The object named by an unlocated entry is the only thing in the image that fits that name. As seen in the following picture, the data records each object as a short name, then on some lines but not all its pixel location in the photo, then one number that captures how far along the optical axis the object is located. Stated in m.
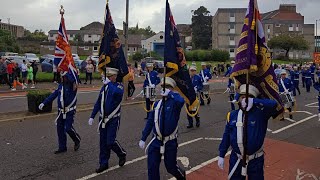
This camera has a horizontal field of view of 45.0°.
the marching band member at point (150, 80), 13.75
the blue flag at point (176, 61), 6.43
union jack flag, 9.28
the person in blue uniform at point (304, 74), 27.03
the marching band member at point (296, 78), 24.35
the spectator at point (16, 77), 23.59
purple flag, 5.15
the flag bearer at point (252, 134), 5.18
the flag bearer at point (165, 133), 6.20
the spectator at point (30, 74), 25.20
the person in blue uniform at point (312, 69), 26.80
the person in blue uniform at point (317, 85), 11.73
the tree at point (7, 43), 62.92
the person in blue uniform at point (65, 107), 8.88
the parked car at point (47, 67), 34.12
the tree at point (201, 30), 92.12
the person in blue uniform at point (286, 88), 13.77
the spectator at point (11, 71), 23.81
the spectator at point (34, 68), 25.72
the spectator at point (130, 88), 19.90
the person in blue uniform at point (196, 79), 14.12
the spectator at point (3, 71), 22.88
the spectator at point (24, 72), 25.28
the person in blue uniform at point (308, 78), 26.58
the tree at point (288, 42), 70.75
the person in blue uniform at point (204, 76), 16.40
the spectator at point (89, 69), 27.77
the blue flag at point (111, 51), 8.30
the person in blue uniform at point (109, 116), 7.61
